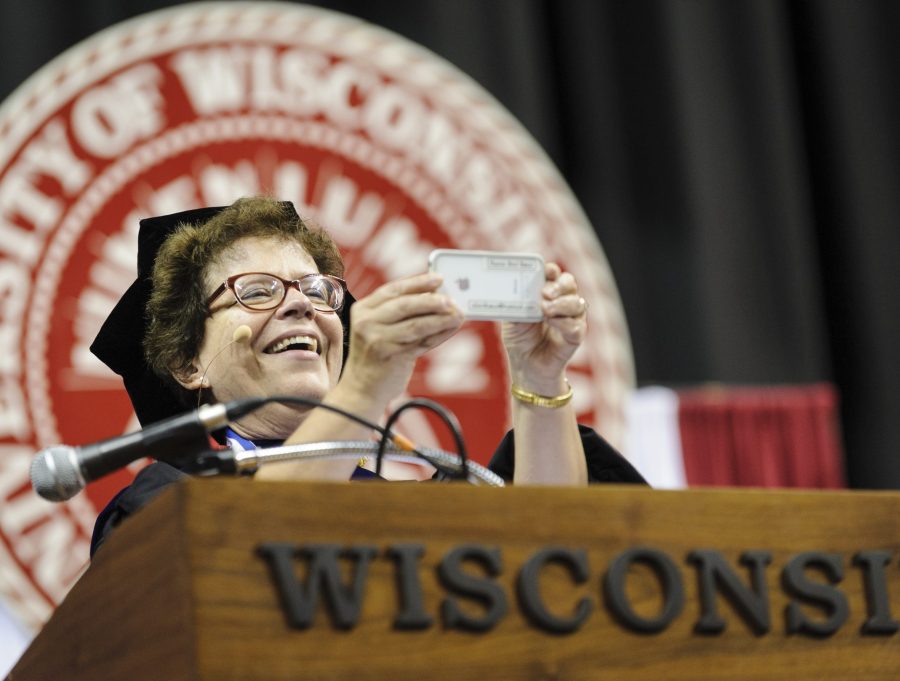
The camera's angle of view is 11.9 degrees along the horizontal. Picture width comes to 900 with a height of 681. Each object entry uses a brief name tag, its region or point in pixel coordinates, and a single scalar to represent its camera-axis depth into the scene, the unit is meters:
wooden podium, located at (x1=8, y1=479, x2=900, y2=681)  3.73
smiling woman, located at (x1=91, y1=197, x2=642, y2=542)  4.04
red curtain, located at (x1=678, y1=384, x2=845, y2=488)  6.55
